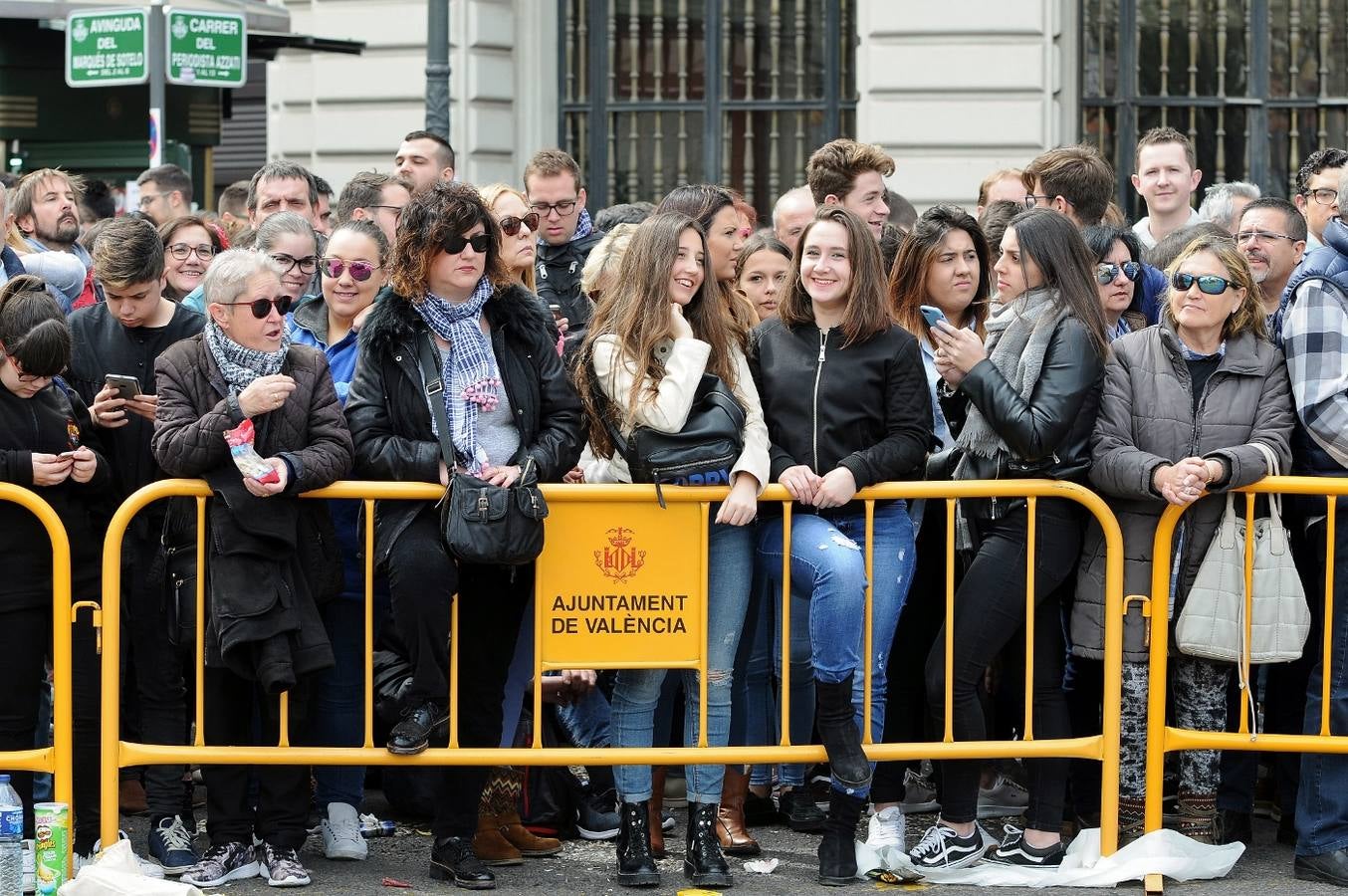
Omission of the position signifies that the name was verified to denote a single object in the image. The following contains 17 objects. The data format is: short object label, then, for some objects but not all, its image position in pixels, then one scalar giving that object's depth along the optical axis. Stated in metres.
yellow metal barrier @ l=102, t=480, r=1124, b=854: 11.98
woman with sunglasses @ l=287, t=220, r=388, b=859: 12.74
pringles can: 11.60
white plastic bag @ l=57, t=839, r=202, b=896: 11.40
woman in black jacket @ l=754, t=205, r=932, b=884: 12.06
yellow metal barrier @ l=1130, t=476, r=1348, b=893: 12.19
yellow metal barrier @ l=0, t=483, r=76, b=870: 11.81
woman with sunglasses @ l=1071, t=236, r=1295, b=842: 12.42
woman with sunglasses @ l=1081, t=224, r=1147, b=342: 14.07
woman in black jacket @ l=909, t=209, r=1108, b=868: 12.31
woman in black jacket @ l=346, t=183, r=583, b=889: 11.97
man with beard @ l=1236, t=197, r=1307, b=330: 14.23
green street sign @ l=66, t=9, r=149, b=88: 21.88
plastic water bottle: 11.42
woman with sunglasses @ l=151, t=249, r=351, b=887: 11.75
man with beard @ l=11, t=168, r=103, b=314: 17.46
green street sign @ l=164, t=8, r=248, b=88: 21.88
